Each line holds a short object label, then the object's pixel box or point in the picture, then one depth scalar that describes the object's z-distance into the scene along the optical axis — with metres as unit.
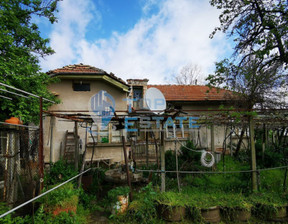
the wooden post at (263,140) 6.55
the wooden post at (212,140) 6.96
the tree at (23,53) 4.81
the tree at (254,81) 5.50
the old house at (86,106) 7.65
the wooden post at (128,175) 4.08
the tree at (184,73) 20.66
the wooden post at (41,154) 3.03
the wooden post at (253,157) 4.21
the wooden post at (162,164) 4.15
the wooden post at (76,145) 4.66
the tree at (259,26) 4.74
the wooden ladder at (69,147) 7.66
